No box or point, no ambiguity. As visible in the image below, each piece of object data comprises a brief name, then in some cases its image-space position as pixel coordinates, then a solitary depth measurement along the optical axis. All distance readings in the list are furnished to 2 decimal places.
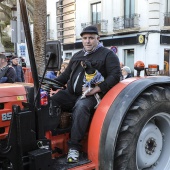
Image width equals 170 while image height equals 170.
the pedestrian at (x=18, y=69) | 5.52
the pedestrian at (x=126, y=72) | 5.39
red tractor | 1.91
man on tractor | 2.28
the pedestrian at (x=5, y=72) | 3.79
